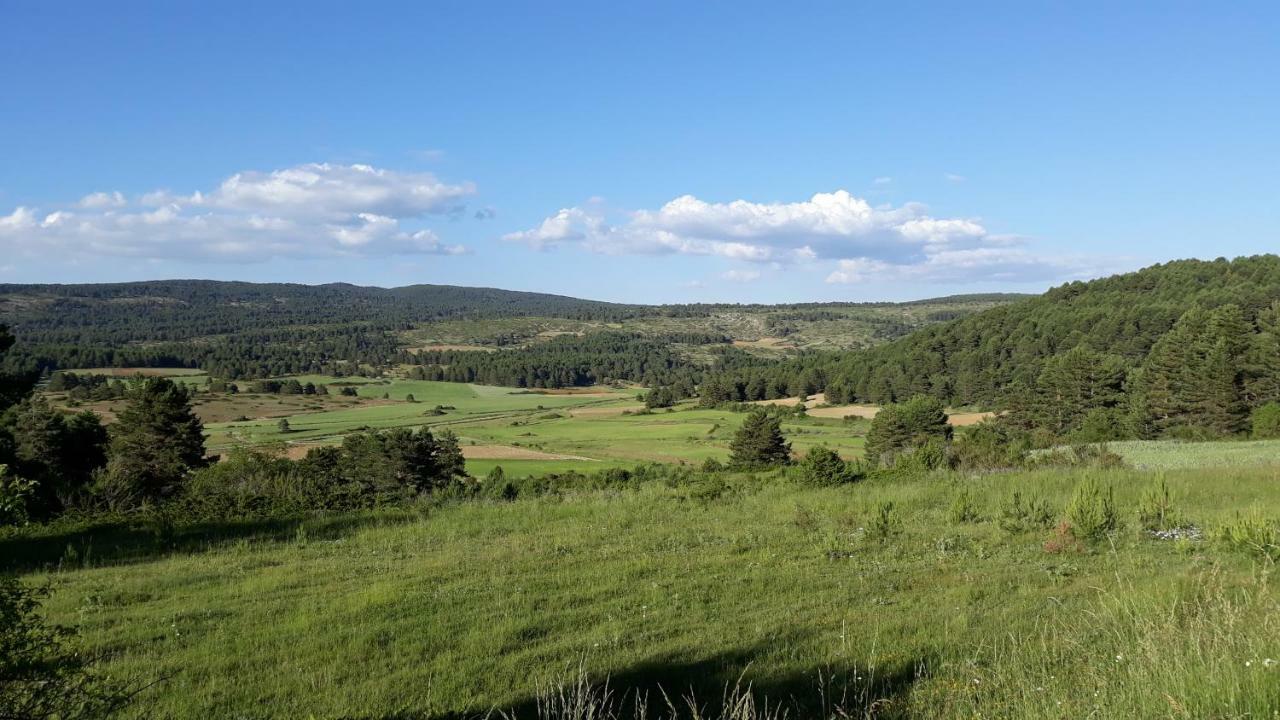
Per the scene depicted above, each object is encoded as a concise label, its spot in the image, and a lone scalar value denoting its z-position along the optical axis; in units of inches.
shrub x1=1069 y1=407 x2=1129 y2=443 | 1845.5
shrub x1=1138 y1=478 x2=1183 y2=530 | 437.7
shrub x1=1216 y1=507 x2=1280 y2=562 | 341.0
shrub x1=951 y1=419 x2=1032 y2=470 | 855.7
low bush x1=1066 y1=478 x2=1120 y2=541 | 418.3
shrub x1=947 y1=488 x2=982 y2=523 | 507.5
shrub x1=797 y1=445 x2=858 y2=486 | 732.0
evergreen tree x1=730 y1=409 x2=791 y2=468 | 2074.3
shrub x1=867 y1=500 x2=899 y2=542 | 460.8
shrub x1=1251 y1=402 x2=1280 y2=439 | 1497.3
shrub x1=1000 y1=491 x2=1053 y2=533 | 455.8
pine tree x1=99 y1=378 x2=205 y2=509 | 1563.7
